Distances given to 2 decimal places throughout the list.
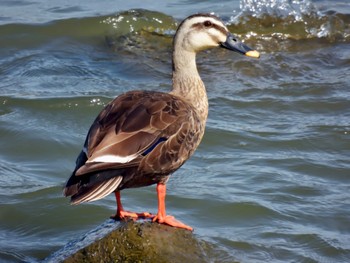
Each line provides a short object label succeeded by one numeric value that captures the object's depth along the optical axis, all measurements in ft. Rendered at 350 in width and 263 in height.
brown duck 35.83
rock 34.83
